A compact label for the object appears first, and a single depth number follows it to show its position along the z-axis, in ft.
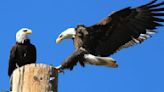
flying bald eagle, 49.34
